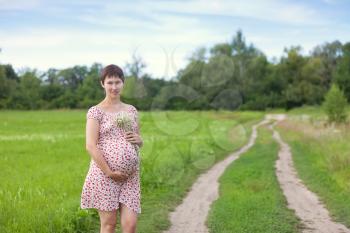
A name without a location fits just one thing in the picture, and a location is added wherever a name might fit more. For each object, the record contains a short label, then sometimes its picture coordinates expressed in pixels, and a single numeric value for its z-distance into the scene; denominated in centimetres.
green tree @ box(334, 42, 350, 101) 8475
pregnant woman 539
